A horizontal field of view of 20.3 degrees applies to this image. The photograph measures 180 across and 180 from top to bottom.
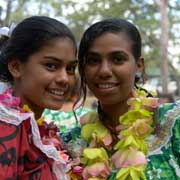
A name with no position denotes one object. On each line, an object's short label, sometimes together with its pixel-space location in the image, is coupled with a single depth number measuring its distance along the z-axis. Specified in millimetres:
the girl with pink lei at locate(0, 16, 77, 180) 865
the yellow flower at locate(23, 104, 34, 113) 928
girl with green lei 1046
